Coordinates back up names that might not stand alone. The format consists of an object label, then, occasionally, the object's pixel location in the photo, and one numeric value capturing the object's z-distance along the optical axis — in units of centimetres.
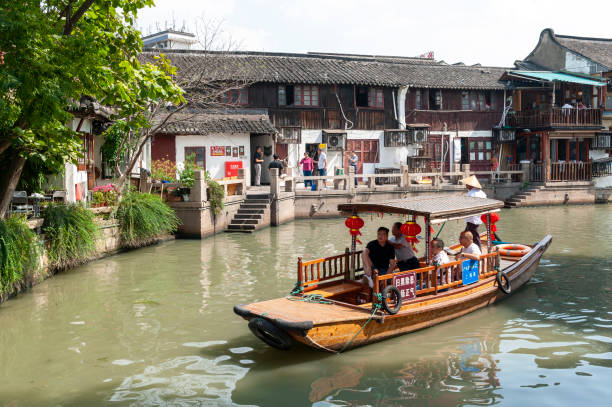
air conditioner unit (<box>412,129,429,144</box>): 3183
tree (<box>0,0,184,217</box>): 880
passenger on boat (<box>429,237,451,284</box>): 965
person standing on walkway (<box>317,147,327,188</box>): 2709
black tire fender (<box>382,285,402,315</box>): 814
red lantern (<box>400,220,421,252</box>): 930
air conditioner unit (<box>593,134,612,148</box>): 3225
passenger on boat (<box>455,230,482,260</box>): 1022
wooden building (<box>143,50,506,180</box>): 2973
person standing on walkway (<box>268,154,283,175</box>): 2348
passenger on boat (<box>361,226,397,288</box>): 961
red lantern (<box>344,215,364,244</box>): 1005
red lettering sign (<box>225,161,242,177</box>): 2662
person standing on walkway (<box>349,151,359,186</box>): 2916
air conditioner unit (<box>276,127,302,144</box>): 2962
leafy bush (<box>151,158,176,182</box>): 1894
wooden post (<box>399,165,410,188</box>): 2680
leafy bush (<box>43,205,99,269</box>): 1238
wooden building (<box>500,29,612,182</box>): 3056
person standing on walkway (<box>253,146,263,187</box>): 2559
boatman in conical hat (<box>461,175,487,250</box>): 1188
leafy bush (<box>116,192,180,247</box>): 1581
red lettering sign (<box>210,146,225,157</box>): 2653
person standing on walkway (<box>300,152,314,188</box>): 2647
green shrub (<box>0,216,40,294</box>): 988
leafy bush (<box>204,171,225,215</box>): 1911
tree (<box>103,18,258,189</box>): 1125
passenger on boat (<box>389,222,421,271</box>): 959
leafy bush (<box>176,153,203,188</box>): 1836
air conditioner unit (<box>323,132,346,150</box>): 3058
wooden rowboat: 755
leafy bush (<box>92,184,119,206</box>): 1526
